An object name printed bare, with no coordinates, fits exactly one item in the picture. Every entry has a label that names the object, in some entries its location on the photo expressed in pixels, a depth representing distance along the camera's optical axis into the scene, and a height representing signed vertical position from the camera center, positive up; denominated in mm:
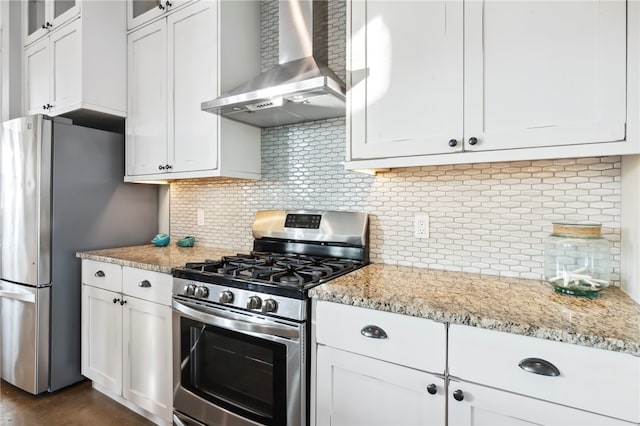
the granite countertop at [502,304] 914 -311
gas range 1392 -285
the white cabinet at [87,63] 2352 +1053
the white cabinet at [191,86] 2098 +812
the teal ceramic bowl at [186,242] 2578 -252
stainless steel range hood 1630 +607
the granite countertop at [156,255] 1914 -305
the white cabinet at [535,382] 867 -474
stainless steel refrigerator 2207 -182
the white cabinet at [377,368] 1101 -552
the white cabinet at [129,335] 1856 -764
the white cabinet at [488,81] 1127 +502
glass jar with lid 1218 -179
